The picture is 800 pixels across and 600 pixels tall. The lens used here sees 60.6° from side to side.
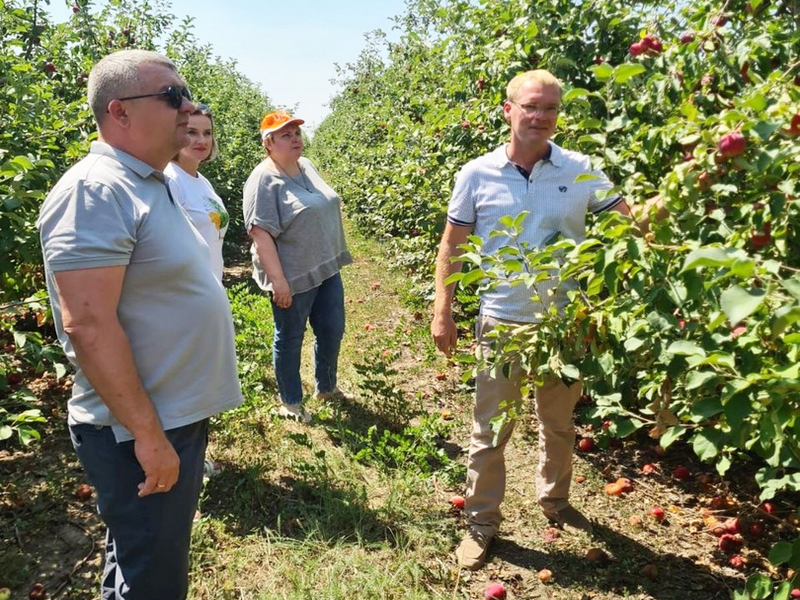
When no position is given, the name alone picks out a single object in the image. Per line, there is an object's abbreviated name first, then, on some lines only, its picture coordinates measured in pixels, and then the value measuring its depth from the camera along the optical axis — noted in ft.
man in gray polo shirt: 4.77
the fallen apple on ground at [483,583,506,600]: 7.87
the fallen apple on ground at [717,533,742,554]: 8.93
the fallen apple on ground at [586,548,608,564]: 8.66
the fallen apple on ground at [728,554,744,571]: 8.62
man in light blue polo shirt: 7.75
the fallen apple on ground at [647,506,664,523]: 9.71
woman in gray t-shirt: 11.48
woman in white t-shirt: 8.50
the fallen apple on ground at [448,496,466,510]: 9.78
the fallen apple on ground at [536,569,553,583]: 8.32
